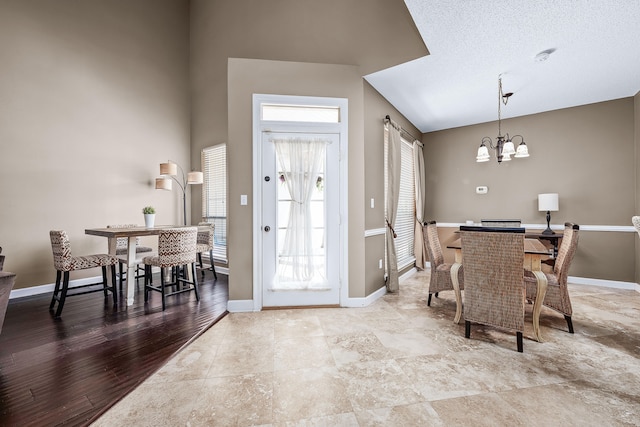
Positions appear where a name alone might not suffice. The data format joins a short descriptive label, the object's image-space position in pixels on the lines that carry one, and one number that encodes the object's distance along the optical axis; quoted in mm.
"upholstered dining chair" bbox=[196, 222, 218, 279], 4223
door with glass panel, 3135
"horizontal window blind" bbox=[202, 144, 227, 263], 5094
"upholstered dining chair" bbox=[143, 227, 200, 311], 3201
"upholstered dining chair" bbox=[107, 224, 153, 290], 3460
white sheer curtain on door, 3137
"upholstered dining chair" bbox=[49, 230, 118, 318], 3010
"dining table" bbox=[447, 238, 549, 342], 2432
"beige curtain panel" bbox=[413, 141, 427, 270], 5055
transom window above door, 3152
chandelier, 3238
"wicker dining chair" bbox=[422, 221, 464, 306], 3250
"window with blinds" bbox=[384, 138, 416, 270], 4668
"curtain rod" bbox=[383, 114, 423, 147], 3837
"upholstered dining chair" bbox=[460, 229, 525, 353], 2197
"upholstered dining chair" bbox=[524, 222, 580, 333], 2508
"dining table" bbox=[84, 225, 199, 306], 3201
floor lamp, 4465
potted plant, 3887
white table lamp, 4174
